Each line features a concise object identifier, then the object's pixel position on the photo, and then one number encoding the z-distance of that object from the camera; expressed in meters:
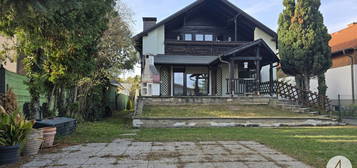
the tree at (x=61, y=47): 4.64
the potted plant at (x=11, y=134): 4.68
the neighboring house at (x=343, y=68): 18.48
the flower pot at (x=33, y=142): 5.36
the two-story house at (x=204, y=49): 15.87
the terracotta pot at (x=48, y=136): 6.09
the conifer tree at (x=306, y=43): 15.61
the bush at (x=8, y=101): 6.44
